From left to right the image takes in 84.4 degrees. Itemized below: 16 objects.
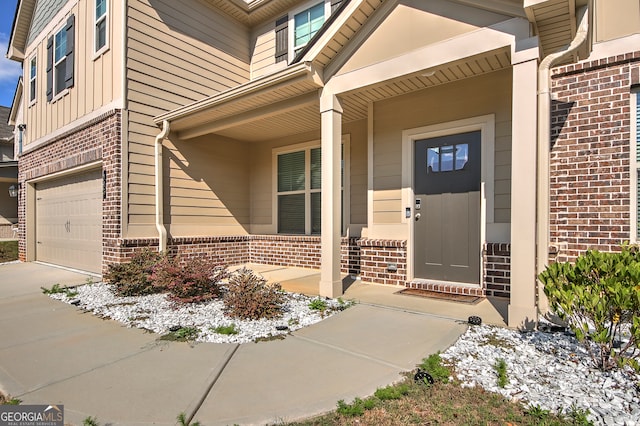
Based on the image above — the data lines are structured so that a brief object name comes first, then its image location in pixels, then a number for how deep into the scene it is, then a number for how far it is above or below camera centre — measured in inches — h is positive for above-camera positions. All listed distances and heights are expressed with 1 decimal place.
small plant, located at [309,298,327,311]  178.3 -48.5
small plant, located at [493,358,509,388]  100.0 -48.0
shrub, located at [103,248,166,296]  216.1 -42.7
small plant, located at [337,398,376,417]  88.3 -50.3
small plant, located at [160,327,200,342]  143.1 -51.8
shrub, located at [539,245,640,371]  94.0 -23.8
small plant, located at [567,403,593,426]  81.1 -48.6
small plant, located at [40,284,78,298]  223.6 -53.3
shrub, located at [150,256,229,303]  192.2 -39.6
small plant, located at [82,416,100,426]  85.0 -51.6
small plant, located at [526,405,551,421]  85.0 -49.1
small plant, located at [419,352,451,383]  104.9 -48.8
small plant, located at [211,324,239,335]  146.9 -50.3
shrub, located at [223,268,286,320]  165.6 -43.3
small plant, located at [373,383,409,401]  94.7 -49.6
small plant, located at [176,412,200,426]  84.8 -51.2
